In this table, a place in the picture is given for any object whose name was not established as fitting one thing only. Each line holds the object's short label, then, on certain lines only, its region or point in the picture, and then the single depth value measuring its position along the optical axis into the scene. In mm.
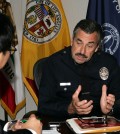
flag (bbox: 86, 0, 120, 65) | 3309
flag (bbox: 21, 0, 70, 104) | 3318
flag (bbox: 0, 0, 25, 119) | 3178
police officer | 2248
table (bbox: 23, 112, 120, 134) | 1518
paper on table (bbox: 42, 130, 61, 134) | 1494
